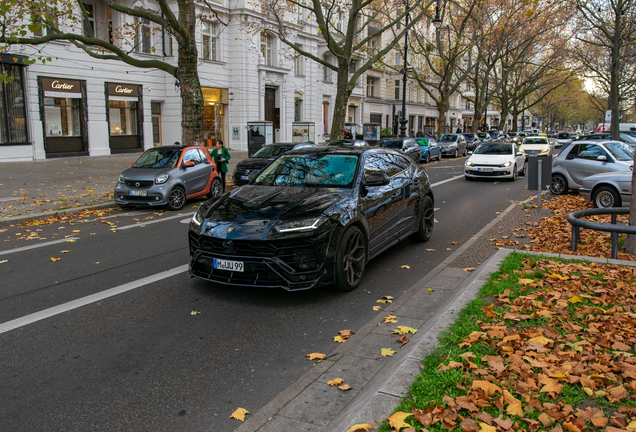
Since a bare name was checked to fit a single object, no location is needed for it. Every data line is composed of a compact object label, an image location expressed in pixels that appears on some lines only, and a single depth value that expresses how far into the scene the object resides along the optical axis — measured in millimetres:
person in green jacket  15031
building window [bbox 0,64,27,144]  22125
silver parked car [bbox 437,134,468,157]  34941
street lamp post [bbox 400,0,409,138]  36000
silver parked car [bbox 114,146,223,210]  12180
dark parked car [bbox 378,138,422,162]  26734
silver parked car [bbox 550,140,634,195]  13594
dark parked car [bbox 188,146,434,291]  5316
